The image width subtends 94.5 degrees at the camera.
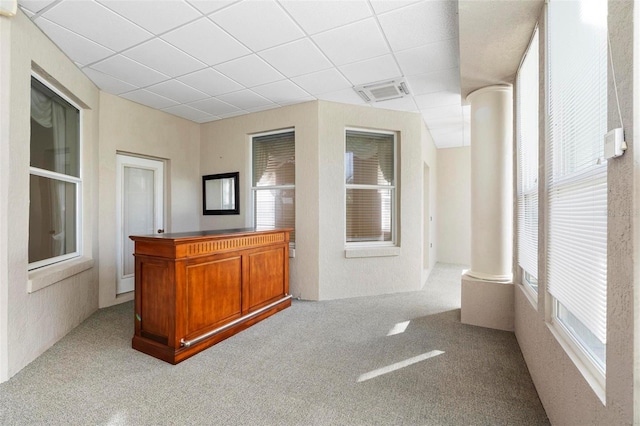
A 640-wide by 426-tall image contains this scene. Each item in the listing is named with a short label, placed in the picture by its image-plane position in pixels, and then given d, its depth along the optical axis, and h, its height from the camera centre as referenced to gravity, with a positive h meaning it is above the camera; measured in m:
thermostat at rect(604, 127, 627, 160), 0.97 +0.23
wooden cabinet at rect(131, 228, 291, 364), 2.44 -0.72
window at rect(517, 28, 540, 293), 2.22 +0.41
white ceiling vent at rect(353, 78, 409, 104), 3.51 +1.54
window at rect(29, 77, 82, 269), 2.68 +0.33
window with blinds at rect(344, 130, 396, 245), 4.42 +0.38
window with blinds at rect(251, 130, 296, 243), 4.46 +0.50
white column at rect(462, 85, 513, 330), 3.09 +0.00
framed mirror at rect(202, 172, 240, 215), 4.71 +0.30
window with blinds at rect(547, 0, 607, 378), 1.19 +0.19
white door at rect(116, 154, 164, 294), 4.05 +0.11
